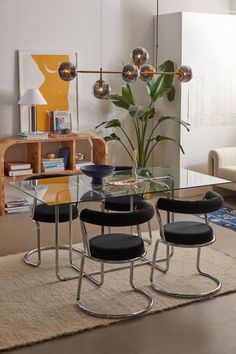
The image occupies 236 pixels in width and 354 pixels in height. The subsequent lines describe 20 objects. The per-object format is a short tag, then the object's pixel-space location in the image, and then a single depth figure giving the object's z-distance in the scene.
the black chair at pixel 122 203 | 4.66
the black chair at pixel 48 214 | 4.31
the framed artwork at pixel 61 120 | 6.47
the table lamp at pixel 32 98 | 6.01
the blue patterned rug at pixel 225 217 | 5.70
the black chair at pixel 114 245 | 3.40
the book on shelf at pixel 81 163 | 6.50
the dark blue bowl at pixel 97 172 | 4.17
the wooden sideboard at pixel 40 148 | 5.92
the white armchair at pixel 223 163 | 6.52
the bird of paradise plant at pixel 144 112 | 6.55
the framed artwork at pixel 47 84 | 6.30
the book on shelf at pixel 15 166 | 6.09
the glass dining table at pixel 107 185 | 3.82
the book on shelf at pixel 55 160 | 6.32
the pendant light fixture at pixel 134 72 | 4.08
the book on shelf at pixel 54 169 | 6.32
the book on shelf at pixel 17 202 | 6.07
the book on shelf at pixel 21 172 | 6.08
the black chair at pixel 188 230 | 3.70
